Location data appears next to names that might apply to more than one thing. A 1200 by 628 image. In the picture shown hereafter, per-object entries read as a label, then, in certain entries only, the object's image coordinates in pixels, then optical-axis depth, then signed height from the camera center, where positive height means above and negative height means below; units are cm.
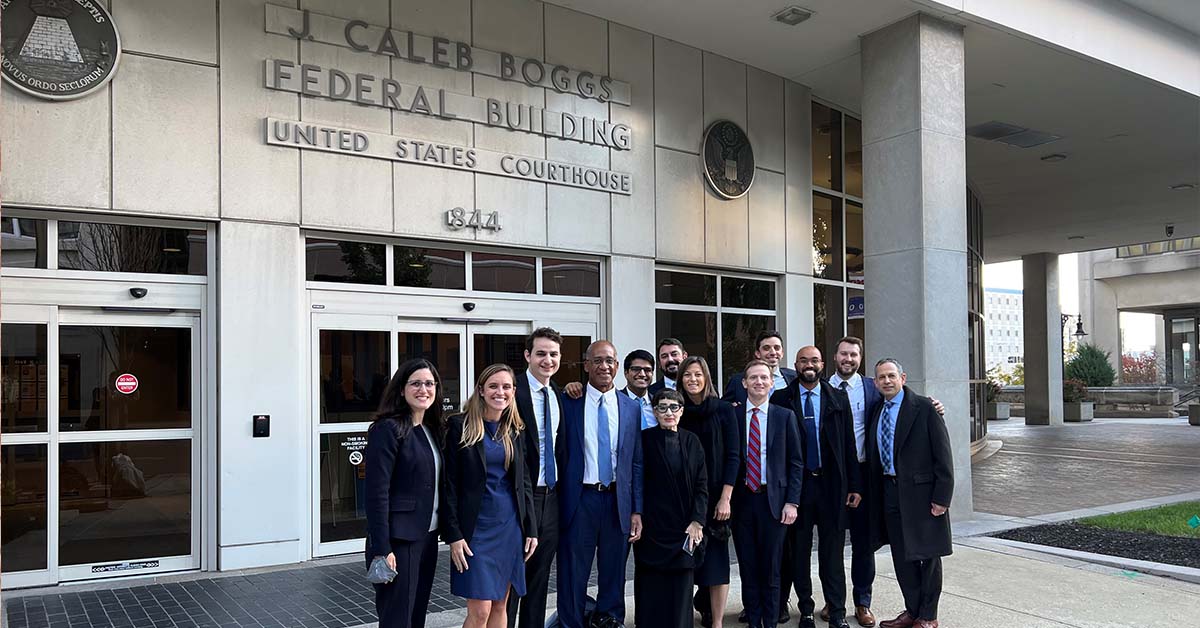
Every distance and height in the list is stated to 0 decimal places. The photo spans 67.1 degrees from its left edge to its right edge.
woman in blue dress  472 -87
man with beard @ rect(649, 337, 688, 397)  641 -16
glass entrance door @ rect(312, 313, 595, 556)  845 -46
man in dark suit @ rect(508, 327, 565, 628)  532 -66
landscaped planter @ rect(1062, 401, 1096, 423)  3019 -261
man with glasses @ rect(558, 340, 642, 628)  550 -88
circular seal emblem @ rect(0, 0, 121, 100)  712 +239
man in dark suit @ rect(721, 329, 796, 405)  613 -13
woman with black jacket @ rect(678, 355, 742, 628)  559 -69
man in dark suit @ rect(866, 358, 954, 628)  588 -102
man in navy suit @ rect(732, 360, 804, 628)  577 -100
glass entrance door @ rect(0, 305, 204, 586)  723 -83
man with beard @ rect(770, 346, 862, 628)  601 -106
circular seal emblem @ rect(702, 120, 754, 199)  1133 +226
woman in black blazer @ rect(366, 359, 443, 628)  446 -76
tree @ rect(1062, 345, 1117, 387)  3434 -134
